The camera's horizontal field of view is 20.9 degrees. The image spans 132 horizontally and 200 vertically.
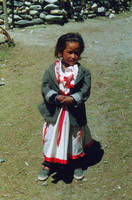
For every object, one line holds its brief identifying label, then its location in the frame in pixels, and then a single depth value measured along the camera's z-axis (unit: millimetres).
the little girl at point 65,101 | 3881
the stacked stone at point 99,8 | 11672
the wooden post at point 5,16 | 10383
